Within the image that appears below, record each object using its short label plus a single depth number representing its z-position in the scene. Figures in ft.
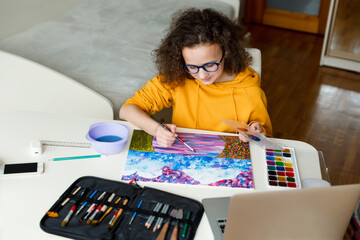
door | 12.34
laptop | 2.68
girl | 4.52
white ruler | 4.20
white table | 3.34
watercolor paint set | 3.83
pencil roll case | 3.23
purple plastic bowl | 4.02
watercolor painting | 3.84
